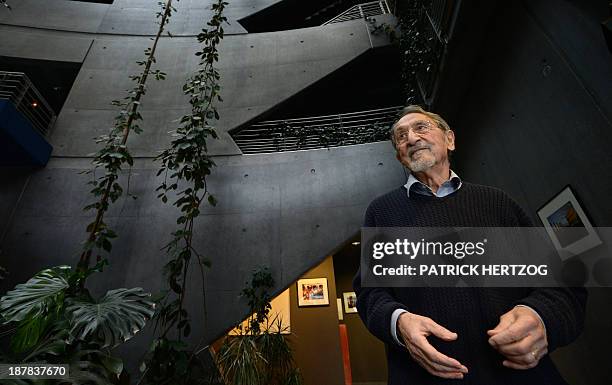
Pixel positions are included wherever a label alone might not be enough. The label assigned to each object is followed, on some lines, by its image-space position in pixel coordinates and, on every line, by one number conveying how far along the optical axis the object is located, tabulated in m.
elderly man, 0.73
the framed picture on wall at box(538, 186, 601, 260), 2.09
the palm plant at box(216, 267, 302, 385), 3.53
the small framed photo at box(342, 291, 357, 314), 7.63
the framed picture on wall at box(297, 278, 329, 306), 5.85
